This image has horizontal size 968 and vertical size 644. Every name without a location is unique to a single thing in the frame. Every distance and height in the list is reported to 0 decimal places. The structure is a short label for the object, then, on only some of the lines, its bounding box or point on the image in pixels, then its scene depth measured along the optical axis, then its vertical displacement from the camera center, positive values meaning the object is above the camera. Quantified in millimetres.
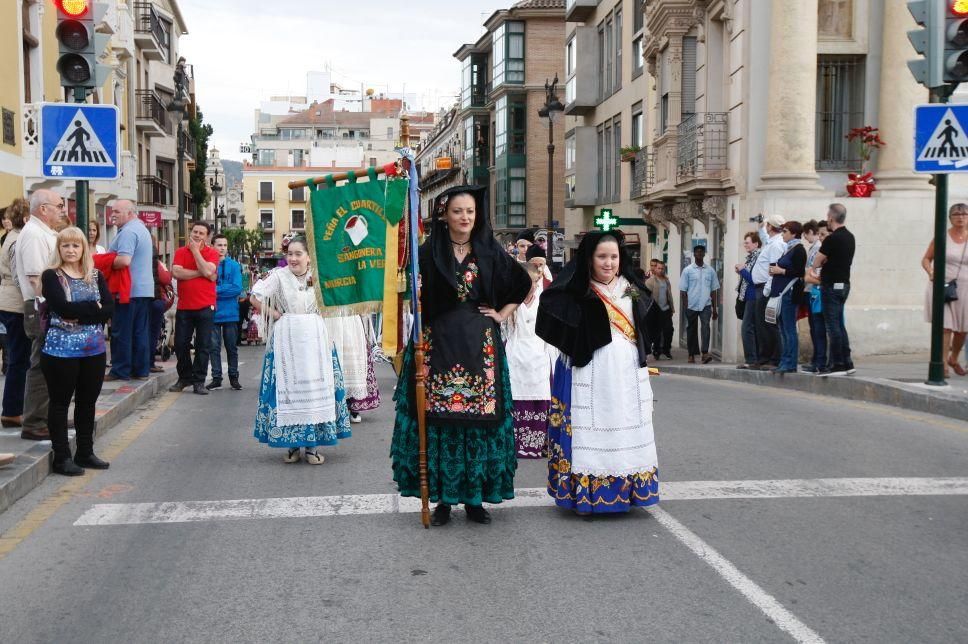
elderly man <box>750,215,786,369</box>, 14594 -396
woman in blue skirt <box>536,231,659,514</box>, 6371 -794
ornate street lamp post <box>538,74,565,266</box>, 27047 +3660
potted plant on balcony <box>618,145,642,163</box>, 30172 +2893
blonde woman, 7551 -540
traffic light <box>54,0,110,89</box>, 9648 +1978
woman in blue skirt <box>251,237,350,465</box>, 8445 -932
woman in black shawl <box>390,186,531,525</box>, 6230 -620
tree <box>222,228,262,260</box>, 82588 +1315
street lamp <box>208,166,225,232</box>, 51156 +3387
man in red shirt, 12820 -557
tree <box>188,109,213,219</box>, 63156 +5605
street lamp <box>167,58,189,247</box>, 24417 +3521
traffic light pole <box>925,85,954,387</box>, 11422 -234
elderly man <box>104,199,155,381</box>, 12273 -537
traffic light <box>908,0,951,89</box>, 11211 +2283
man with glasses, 8203 -138
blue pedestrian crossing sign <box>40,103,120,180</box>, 9727 +1075
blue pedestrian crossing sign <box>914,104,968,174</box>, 11281 +1218
